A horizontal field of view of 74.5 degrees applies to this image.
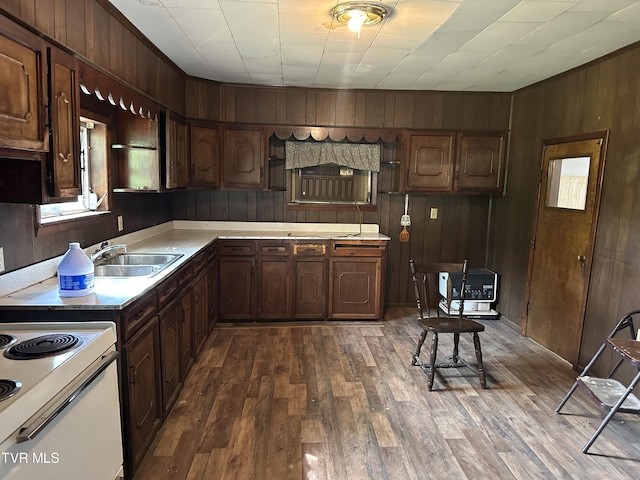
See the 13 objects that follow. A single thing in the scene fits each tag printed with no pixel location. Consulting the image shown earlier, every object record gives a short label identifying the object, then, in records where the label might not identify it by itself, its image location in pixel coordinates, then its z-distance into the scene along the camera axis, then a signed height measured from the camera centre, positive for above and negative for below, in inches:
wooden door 130.9 -13.2
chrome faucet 107.8 -17.9
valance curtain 179.5 +16.7
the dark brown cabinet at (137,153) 126.2 +9.7
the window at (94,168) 114.3 +4.3
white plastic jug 77.9 -17.4
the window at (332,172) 180.2 +9.7
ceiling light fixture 93.8 +41.5
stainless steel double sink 108.3 -21.4
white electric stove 46.8 -27.5
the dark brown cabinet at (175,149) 137.5 +13.1
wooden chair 120.8 -37.3
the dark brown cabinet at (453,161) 179.2 +16.0
